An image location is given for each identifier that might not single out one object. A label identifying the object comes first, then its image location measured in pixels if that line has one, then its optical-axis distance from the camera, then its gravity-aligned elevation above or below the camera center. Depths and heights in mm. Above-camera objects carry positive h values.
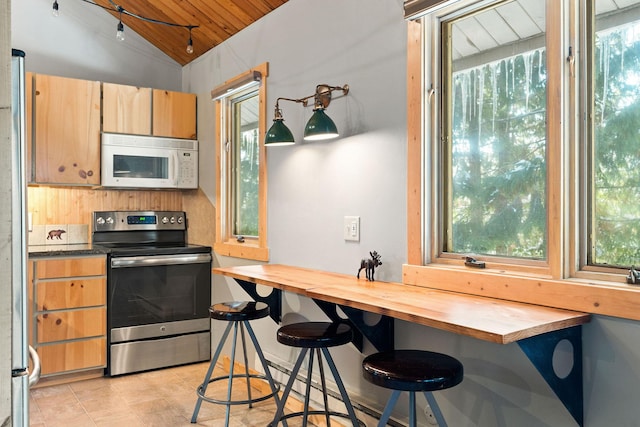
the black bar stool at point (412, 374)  1615 -496
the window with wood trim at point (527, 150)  1691 +246
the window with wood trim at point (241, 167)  3453 +352
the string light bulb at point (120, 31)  3449 +1223
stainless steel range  3771 -614
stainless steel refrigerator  995 -59
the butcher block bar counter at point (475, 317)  1525 -312
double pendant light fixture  2514 +448
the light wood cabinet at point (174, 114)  4238 +834
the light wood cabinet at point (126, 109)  4016 +829
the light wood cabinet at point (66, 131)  3756 +622
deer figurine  2447 -223
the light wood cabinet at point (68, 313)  3504 -660
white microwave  4000 +428
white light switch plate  2637 -61
